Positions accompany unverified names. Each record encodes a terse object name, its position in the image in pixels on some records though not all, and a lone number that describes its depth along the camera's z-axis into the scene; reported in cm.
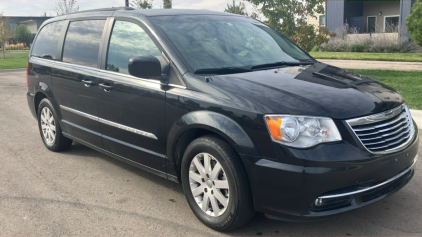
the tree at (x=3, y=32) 3269
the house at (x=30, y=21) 7529
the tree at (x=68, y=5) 2971
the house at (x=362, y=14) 2873
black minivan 301
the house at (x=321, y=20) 3238
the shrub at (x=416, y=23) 1939
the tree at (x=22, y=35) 6569
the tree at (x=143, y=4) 1985
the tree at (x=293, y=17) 1298
